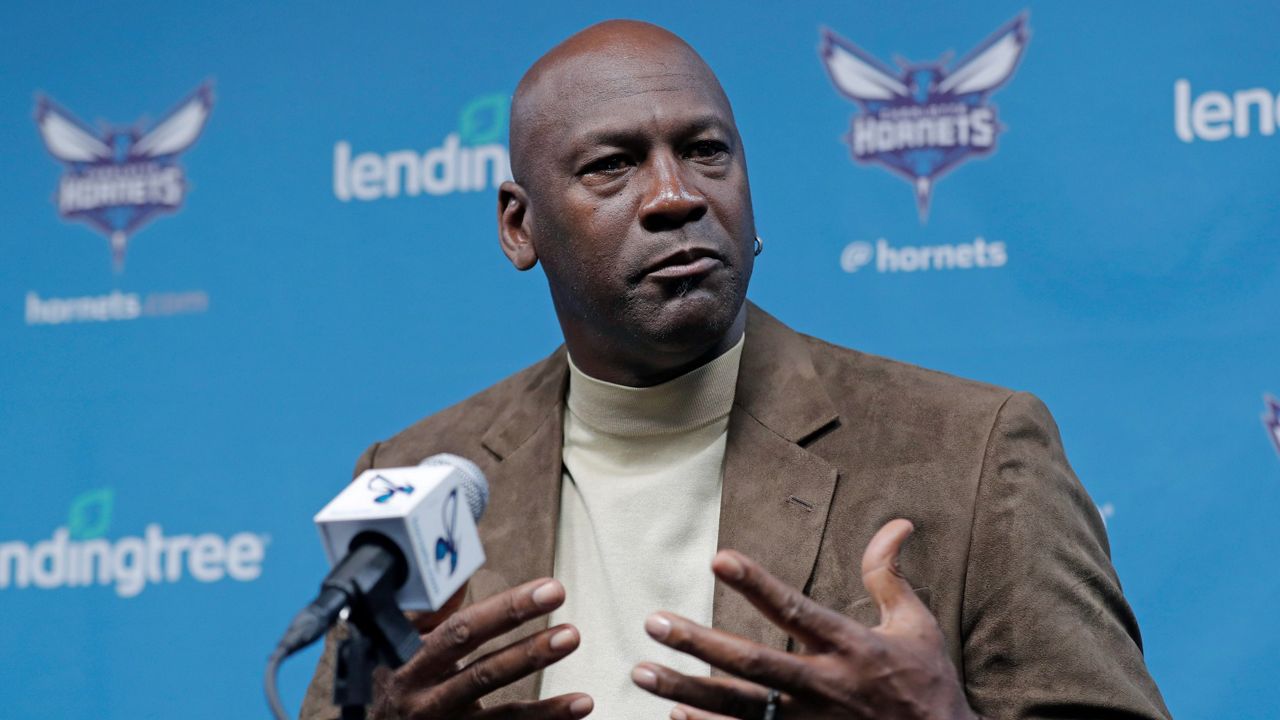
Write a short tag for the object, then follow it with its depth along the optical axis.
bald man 3.91
